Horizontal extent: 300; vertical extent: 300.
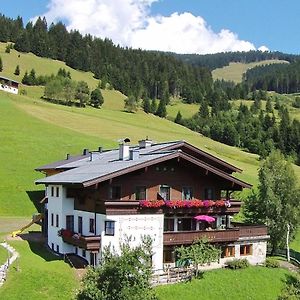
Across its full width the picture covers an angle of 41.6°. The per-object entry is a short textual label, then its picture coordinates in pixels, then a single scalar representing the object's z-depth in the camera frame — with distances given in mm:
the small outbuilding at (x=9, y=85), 113211
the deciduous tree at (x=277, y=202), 37769
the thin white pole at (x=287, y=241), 37739
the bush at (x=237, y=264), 32770
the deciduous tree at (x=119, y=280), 19469
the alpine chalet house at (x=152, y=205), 29766
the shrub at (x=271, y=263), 34261
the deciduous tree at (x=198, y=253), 29949
